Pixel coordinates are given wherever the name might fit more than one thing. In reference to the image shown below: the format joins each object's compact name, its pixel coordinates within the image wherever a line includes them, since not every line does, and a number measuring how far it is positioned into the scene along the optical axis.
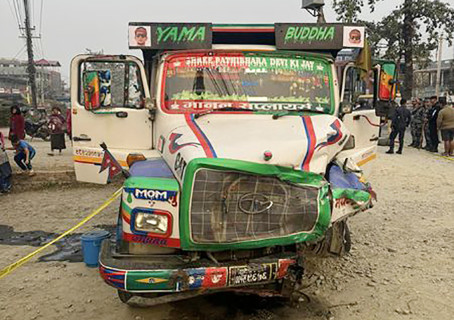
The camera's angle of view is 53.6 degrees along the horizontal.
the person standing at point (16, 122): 12.07
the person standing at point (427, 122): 14.83
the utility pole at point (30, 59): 28.31
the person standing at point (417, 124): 15.41
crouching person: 9.62
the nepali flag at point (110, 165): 4.02
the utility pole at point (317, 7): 12.41
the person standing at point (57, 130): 12.93
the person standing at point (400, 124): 13.78
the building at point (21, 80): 61.12
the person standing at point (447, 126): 13.16
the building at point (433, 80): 40.78
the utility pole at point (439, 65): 29.38
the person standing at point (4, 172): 8.53
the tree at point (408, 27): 18.55
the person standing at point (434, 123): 14.19
